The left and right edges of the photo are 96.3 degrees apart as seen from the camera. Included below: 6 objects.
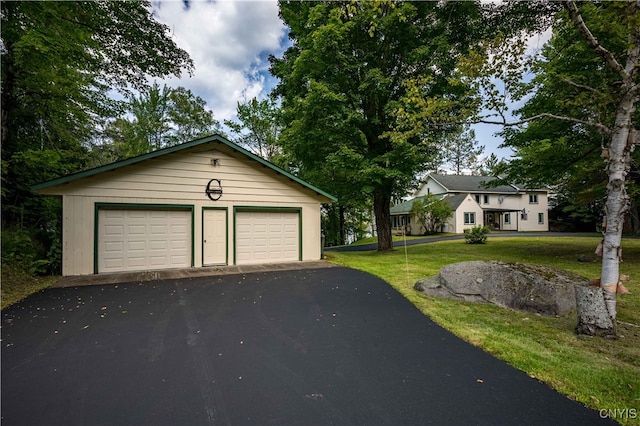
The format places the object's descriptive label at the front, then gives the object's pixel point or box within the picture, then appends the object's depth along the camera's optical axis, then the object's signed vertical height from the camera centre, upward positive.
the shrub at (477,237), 18.05 -1.30
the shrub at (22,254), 7.41 -0.97
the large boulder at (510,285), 5.14 -1.36
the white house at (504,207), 31.36 +1.03
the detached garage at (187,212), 8.31 +0.19
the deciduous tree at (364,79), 12.02 +6.38
